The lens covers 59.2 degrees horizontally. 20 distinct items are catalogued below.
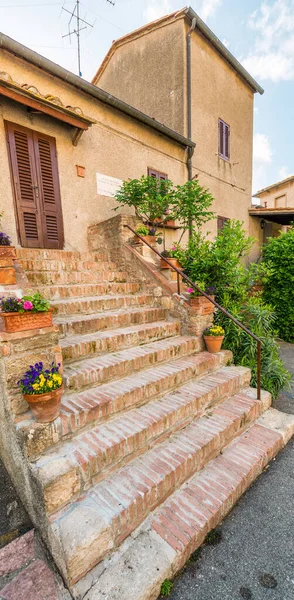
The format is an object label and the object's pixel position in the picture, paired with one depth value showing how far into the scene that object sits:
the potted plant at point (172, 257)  4.34
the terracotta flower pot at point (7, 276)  2.35
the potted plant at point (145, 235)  4.73
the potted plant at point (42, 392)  1.79
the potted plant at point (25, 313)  1.90
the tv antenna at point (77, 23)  7.94
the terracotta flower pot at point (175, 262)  4.30
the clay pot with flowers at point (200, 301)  3.63
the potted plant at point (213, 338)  3.55
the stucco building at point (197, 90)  7.68
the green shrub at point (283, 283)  6.58
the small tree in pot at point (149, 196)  4.96
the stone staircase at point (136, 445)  1.54
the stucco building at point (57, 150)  4.44
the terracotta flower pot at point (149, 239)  4.69
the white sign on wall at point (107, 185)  5.81
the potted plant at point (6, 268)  2.35
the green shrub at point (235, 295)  3.76
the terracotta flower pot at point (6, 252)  2.33
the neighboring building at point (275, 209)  10.23
